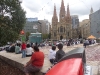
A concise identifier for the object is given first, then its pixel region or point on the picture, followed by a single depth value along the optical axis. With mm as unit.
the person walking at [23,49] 5839
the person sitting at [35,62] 2992
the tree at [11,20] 6157
